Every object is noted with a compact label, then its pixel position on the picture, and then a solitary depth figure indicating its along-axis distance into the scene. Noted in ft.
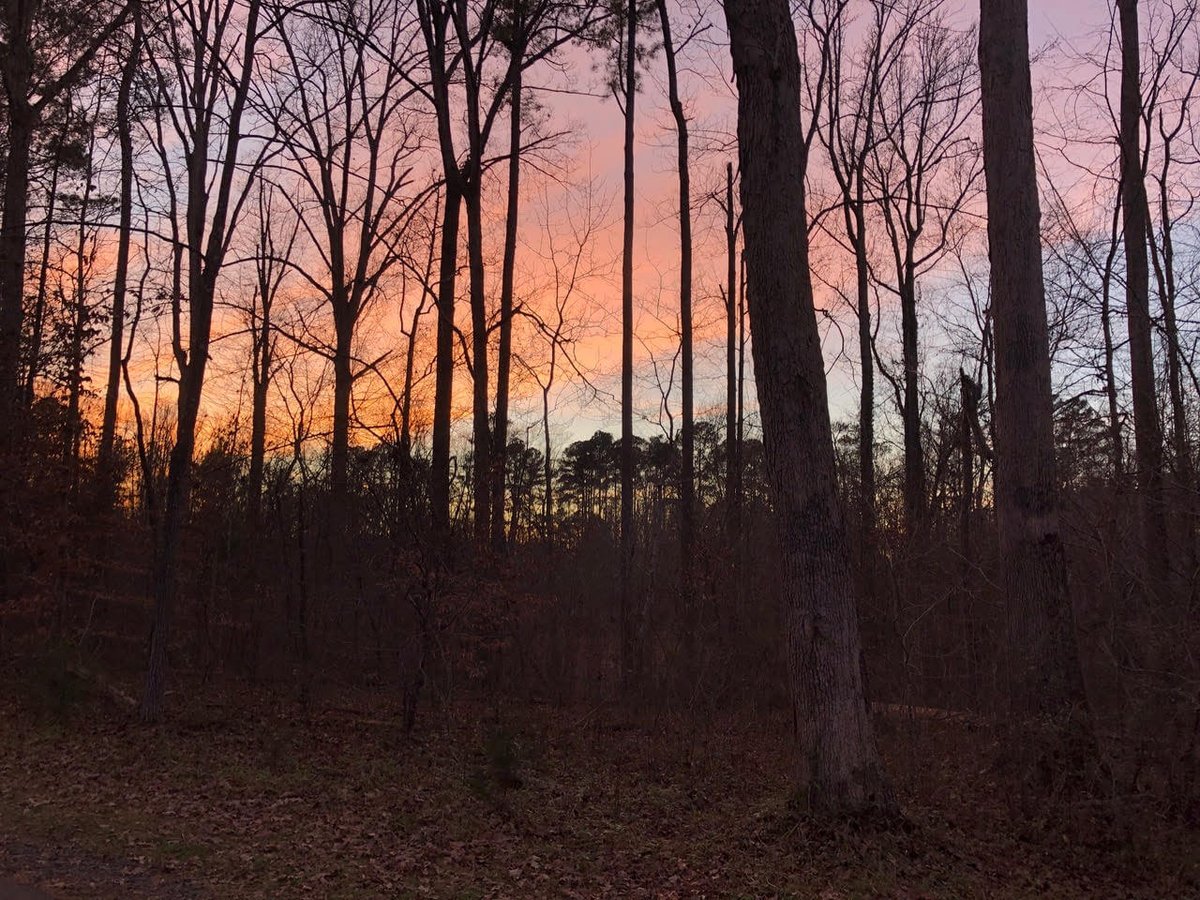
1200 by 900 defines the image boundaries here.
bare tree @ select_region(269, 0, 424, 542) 50.93
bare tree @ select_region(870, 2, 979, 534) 68.44
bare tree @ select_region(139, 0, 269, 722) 37.32
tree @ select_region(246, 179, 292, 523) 79.25
